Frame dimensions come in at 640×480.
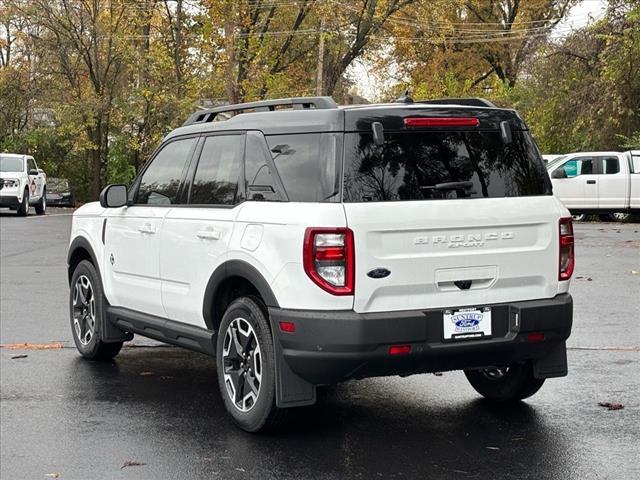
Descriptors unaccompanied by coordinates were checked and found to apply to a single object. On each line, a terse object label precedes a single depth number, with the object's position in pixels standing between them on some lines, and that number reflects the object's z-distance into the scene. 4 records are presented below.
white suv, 5.59
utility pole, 41.25
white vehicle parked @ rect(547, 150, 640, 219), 27.91
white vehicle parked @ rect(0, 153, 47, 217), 31.52
